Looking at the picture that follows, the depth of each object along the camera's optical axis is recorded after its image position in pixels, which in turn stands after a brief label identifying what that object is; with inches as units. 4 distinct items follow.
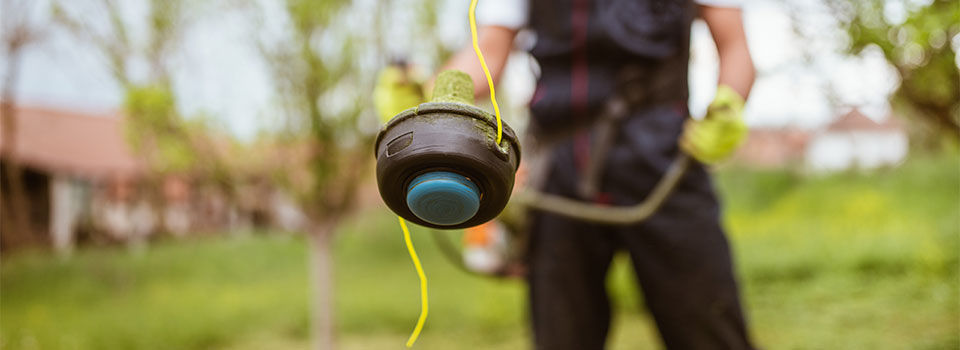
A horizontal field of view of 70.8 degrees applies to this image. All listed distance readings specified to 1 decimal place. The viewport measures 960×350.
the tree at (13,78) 189.9
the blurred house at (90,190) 327.3
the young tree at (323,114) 129.8
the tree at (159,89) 130.9
